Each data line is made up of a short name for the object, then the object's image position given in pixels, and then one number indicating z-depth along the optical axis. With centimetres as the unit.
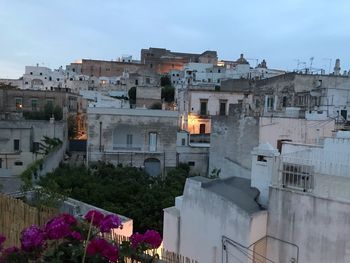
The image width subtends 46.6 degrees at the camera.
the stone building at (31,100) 3709
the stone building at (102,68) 7344
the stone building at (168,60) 7619
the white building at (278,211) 770
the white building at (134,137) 2555
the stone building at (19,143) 2517
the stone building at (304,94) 2294
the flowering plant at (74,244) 382
